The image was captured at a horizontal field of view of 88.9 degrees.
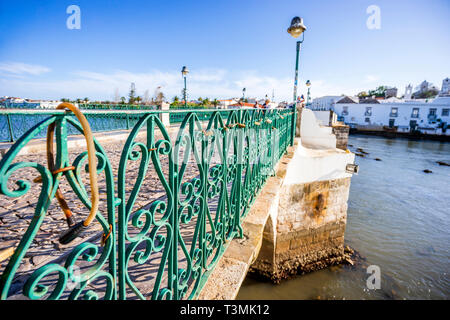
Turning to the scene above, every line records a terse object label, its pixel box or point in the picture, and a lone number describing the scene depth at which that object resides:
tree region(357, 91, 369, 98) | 78.75
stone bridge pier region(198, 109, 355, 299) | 8.13
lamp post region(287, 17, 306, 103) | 6.24
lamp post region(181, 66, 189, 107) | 15.13
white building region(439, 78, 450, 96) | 84.31
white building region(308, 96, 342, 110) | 66.56
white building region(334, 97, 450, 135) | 43.91
